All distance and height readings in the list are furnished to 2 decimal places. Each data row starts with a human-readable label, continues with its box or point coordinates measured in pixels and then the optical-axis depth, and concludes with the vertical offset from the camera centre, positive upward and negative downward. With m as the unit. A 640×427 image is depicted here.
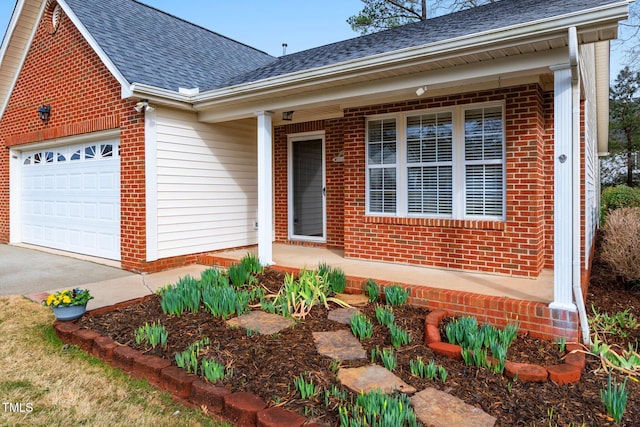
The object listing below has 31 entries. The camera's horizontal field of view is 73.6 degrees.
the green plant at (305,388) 2.92 -1.19
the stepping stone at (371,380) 3.06 -1.23
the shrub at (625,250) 5.74 -0.51
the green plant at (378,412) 2.44 -1.18
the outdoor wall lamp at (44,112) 9.22 +2.31
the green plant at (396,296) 4.82 -0.91
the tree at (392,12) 20.88 +9.98
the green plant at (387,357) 3.36 -1.16
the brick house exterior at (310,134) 4.80 +1.42
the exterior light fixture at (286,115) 7.60 +1.80
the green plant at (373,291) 5.09 -0.90
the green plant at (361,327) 3.97 -1.05
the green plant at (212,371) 3.14 -1.15
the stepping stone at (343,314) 4.45 -1.06
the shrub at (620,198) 15.62 +0.56
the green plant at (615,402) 2.66 -1.19
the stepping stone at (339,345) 3.64 -1.16
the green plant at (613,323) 4.38 -1.17
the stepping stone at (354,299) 4.98 -1.00
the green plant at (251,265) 5.89 -0.67
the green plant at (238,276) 5.50 -0.77
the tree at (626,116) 27.62 +6.36
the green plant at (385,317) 4.19 -1.00
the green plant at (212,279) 5.10 -0.78
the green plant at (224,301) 4.43 -0.90
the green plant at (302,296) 4.66 -0.91
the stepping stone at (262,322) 4.13 -1.07
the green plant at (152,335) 3.80 -1.07
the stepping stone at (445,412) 2.65 -1.27
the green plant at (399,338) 3.77 -1.09
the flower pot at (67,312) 4.49 -0.99
